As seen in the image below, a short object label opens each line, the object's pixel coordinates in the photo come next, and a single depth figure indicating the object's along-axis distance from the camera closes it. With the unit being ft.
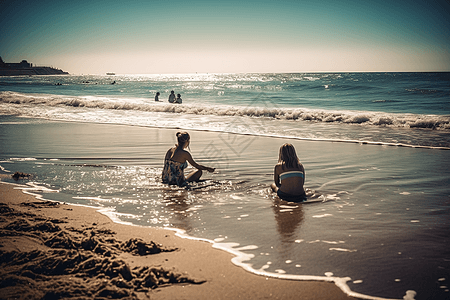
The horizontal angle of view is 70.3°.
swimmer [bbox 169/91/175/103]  104.85
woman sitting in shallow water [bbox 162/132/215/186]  22.56
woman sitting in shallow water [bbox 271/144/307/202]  19.39
